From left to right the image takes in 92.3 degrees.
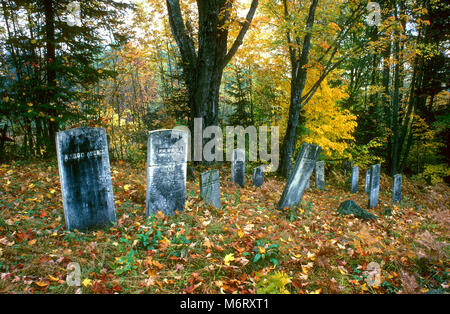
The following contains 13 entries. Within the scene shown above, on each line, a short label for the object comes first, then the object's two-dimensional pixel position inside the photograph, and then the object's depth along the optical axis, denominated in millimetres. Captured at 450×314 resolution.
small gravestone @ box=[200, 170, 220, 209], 5145
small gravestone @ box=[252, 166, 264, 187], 7742
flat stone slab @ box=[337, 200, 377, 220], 5969
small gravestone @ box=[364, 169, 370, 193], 9366
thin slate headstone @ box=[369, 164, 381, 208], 7617
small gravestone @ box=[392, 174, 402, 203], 8438
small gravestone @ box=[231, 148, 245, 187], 7387
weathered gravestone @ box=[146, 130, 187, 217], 4266
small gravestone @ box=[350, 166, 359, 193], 9877
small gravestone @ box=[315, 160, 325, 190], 10039
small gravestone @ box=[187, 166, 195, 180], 6990
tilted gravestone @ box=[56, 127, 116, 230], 3738
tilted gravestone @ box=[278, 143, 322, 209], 5621
